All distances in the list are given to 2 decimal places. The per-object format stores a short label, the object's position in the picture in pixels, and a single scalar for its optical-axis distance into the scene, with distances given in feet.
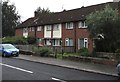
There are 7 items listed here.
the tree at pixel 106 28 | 42.54
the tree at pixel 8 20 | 127.61
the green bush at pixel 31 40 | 79.00
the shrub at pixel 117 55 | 34.50
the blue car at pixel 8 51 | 51.06
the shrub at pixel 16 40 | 68.80
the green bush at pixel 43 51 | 47.95
